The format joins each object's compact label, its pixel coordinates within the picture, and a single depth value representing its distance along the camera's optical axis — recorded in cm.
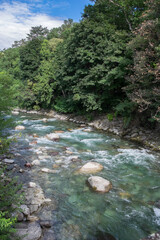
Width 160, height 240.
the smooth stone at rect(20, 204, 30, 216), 440
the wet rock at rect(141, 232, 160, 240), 367
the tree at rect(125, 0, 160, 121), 920
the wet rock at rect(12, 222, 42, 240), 364
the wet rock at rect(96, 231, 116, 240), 396
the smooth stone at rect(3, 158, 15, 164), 736
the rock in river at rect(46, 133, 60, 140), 1134
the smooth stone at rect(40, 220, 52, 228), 416
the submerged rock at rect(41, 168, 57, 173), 687
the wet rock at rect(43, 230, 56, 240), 383
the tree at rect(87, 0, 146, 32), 1405
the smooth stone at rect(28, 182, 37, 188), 578
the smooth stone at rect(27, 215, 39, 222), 431
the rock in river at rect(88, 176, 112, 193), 573
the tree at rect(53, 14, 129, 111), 1345
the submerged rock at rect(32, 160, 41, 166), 751
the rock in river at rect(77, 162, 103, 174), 695
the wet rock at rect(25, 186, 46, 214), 480
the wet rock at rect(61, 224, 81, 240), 393
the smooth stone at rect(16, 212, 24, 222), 420
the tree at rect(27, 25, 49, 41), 4756
